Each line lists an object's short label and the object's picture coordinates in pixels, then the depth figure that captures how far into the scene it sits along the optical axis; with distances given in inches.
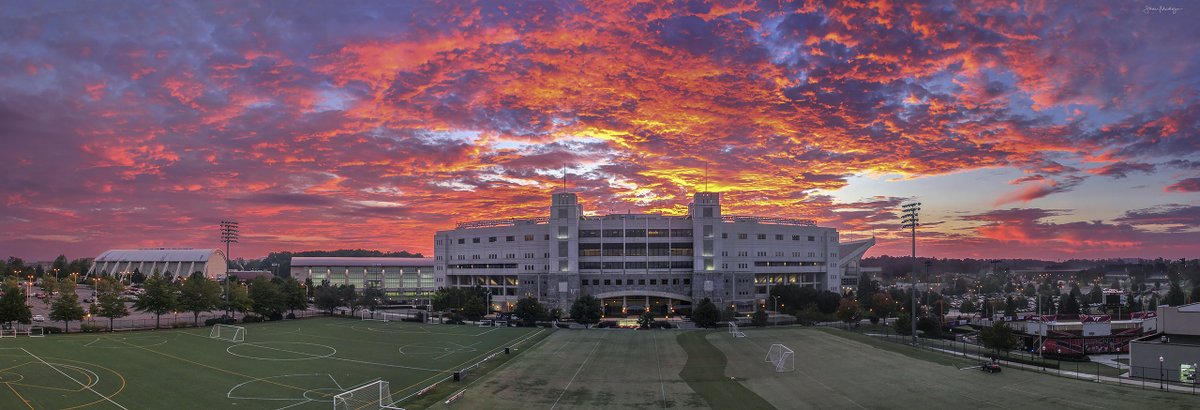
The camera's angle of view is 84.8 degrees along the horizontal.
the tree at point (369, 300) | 6456.7
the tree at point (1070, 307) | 5483.8
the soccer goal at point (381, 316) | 4842.5
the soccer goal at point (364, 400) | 1710.1
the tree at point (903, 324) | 3641.7
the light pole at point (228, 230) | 4510.3
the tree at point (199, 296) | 4111.7
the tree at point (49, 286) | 6264.8
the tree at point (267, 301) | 4453.7
